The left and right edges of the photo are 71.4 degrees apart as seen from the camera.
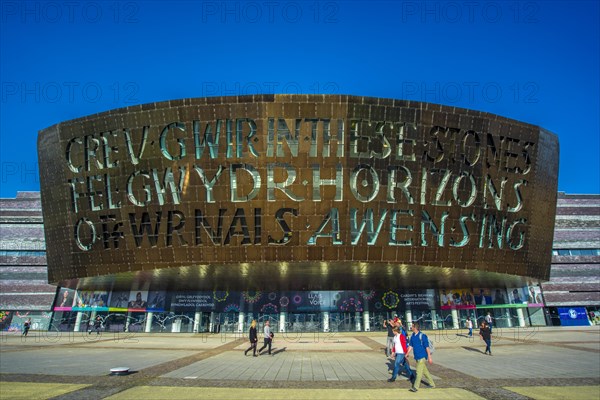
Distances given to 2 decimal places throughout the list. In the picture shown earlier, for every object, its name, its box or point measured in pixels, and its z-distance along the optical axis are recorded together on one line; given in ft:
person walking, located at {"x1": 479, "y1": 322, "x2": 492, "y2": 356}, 73.00
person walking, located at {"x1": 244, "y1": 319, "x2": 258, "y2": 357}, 70.59
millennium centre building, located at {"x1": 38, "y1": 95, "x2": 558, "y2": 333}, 111.14
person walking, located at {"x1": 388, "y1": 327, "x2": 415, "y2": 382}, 45.75
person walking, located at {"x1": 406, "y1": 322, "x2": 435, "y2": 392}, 41.01
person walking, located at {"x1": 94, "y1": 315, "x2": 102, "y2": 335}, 166.28
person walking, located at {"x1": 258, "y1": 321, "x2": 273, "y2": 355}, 73.10
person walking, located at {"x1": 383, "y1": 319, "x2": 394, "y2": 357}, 63.00
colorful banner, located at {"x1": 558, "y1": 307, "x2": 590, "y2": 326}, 202.90
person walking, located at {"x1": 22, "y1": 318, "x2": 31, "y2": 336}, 149.11
